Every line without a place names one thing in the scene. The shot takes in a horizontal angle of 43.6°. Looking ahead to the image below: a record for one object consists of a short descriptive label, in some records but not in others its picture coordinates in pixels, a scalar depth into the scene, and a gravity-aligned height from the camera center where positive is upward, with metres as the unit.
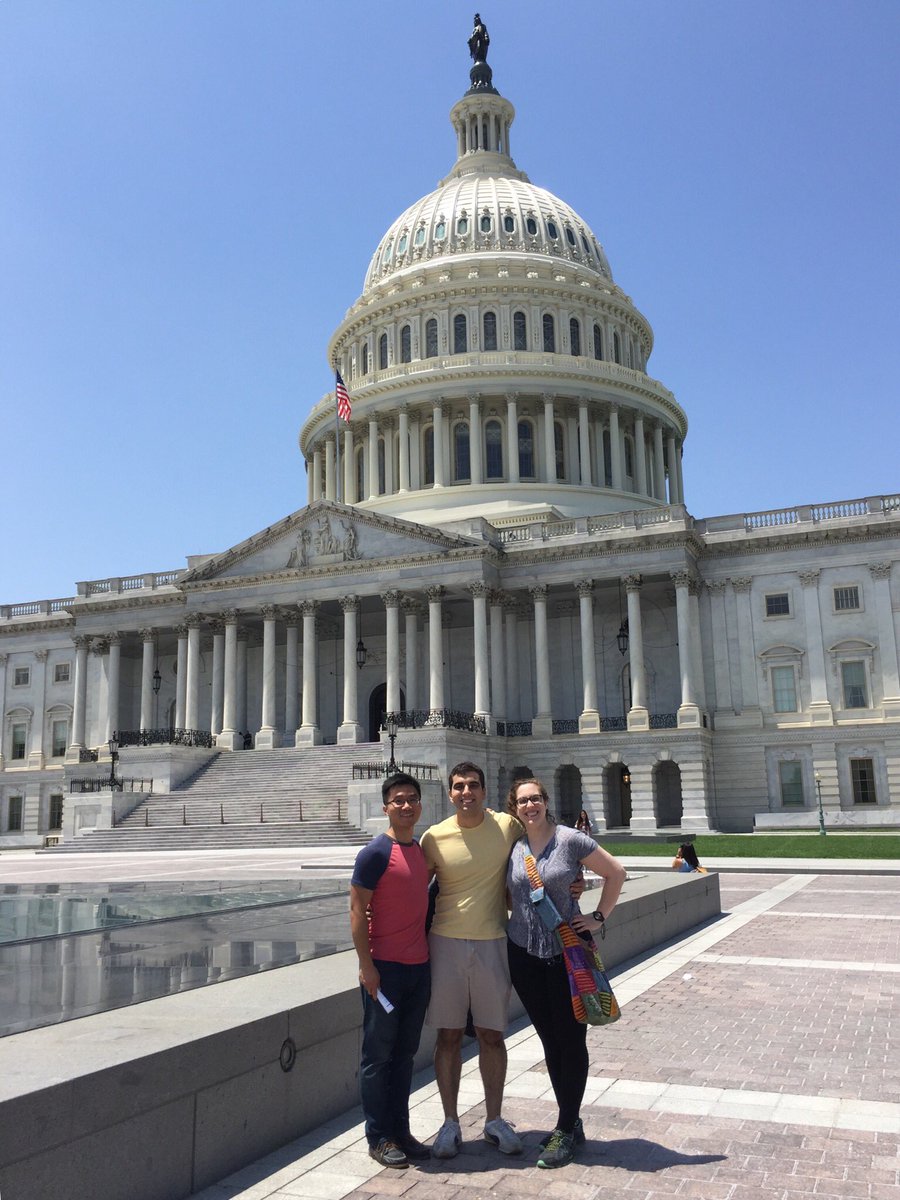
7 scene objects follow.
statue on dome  106.31 +69.85
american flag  67.38 +23.36
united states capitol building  56.50 +9.44
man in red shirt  7.23 -1.22
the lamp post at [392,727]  47.12 +3.10
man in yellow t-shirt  7.50 -1.02
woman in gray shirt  7.34 -0.97
